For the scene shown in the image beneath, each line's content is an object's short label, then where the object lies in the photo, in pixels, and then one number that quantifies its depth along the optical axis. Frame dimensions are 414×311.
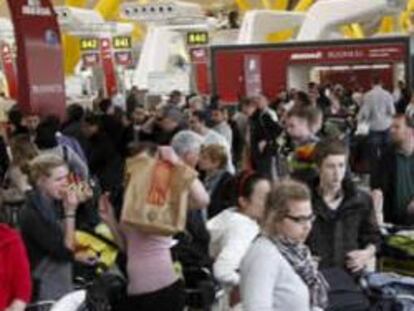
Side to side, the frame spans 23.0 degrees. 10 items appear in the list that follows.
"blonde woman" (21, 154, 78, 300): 5.39
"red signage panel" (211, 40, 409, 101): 24.22
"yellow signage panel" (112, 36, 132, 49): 31.57
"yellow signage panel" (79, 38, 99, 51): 30.20
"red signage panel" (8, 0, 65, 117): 11.88
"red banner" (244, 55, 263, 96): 25.02
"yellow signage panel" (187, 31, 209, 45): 28.12
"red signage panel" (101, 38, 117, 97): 29.08
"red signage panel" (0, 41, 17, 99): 29.97
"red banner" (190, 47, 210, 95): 27.84
